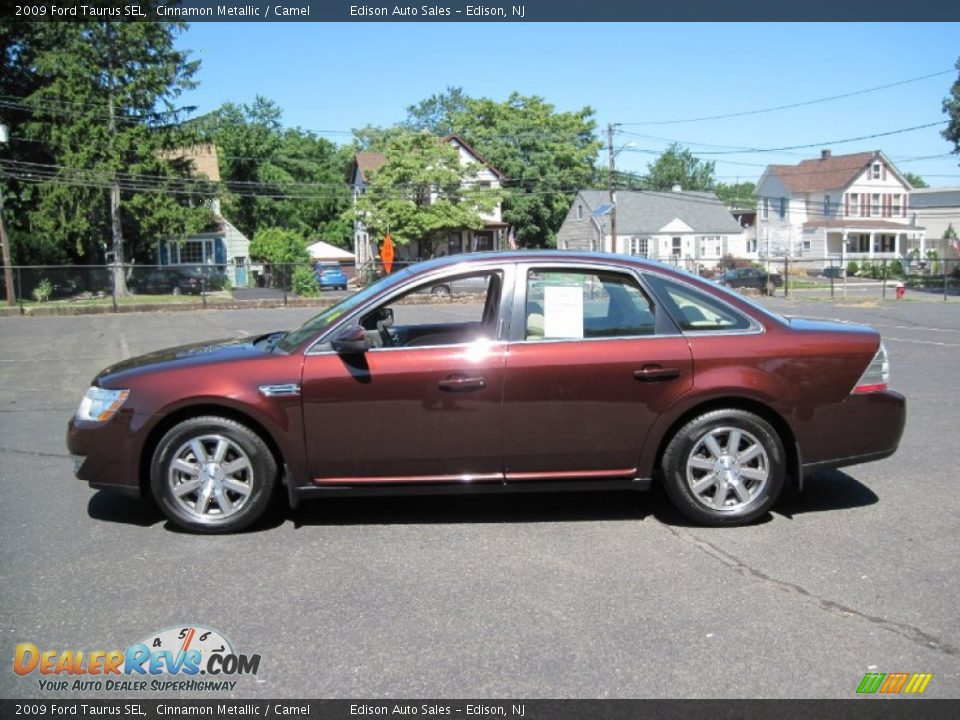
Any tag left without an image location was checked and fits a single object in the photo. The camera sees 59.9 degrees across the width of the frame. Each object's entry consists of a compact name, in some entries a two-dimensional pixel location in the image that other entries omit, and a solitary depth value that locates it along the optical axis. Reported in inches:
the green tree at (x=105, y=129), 1418.6
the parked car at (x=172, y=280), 1342.3
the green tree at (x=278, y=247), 1919.3
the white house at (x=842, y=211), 2472.9
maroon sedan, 191.5
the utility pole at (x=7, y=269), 1138.7
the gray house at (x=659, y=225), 2367.1
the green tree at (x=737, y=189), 4443.4
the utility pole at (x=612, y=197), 1743.4
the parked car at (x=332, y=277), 1801.2
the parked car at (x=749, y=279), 1574.8
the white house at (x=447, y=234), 2080.3
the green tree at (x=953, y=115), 1750.7
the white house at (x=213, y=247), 1894.6
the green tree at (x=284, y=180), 2576.3
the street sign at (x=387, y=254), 1284.7
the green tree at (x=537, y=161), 2472.9
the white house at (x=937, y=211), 2768.2
